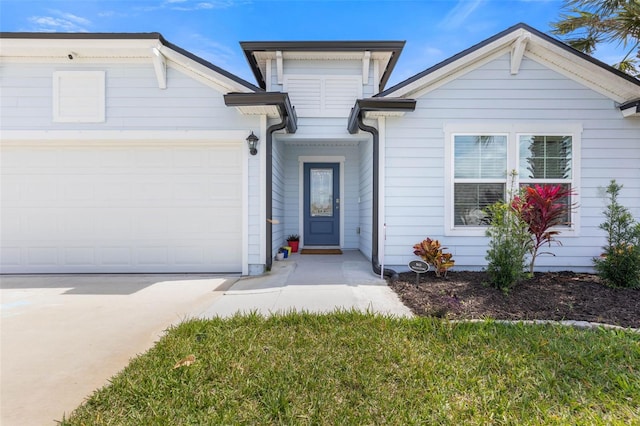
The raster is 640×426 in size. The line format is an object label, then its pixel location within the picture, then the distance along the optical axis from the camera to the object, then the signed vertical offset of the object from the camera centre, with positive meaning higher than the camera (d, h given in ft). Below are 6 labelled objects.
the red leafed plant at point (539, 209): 13.94 +0.08
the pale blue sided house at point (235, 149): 17.30 +3.55
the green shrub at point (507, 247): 12.86 -1.56
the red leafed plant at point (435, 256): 16.07 -2.46
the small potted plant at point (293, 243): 25.07 -2.78
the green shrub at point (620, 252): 13.19 -1.80
